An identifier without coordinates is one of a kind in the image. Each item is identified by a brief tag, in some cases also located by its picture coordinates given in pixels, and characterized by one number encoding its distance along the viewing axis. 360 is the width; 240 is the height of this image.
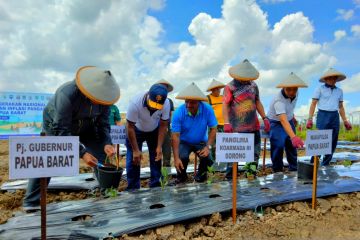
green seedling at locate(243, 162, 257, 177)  4.02
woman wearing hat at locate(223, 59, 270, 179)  4.02
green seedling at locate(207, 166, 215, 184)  3.53
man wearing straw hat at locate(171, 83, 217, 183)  3.84
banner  8.41
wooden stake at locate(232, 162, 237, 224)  2.43
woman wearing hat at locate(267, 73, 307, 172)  4.10
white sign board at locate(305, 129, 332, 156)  2.85
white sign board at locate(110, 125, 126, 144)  4.46
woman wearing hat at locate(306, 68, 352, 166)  4.99
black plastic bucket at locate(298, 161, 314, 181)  3.69
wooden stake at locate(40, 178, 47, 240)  1.90
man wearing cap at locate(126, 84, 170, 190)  3.57
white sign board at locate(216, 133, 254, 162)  2.52
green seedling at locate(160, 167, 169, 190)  3.38
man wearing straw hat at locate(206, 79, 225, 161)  5.32
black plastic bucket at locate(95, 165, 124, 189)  3.00
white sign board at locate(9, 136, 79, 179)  1.81
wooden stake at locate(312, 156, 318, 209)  2.80
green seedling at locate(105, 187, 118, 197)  3.02
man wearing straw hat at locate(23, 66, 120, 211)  2.61
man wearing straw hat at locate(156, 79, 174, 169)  5.14
